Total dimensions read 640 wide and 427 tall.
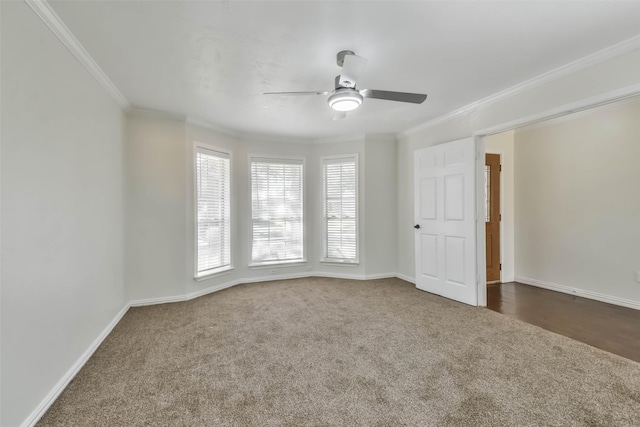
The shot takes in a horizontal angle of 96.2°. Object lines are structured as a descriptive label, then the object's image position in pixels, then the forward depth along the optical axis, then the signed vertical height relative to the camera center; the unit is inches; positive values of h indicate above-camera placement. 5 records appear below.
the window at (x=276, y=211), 197.5 +0.0
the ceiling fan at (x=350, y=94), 90.0 +38.9
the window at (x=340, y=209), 204.1 +1.2
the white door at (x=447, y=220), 145.6 -5.4
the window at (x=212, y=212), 165.9 -0.5
